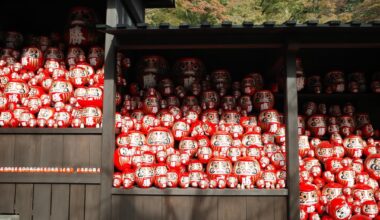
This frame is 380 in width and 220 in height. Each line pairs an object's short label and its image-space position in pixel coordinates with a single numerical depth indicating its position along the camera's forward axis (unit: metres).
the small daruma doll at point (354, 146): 5.54
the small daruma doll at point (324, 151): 5.49
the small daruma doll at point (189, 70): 5.66
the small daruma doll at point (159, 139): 5.03
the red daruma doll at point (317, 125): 5.73
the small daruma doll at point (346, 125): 5.75
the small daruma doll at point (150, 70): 5.61
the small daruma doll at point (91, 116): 4.76
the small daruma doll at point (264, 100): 5.53
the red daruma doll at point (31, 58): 5.41
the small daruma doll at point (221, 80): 5.68
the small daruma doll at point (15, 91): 5.12
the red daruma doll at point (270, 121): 5.36
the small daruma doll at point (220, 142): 5.07
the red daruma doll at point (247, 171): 4.66
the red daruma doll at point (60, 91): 5.02
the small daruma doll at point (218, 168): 4.64
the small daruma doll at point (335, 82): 5.83
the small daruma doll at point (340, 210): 4.85
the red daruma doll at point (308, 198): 4.86
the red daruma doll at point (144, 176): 4.60
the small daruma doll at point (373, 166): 5.34
